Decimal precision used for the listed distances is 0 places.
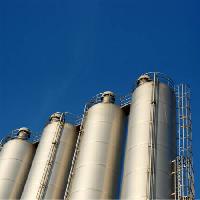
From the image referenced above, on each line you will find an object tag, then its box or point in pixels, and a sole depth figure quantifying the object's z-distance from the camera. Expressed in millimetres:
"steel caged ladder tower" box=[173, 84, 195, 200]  15000
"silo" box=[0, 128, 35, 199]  20969
